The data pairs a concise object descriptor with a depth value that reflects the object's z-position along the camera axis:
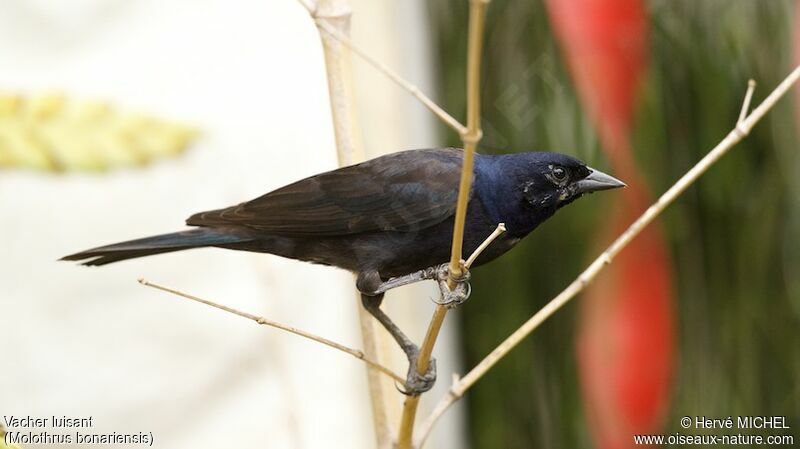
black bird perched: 4.51
